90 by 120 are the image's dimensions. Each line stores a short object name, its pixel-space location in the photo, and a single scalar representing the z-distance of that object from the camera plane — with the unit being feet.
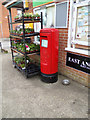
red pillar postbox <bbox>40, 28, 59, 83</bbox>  9.95
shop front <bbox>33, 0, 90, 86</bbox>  9.83
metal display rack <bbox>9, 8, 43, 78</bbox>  11.07
